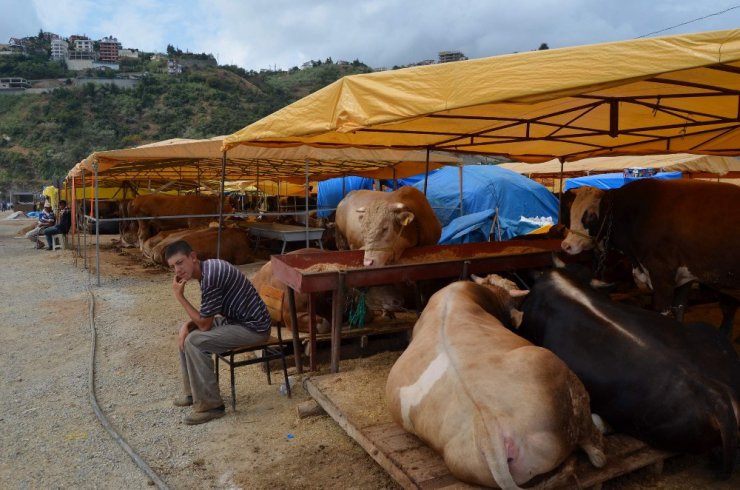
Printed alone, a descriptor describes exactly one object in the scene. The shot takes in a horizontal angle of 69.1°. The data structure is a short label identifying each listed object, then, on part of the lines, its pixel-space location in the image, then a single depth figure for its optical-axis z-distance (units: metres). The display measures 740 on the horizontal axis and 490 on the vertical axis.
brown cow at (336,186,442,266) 5.66
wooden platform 2.89
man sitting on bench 4.44
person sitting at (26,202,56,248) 17.75
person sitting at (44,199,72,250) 16.80
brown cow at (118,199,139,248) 18.03
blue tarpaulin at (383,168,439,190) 20.51
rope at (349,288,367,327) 5.71
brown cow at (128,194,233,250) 15.89
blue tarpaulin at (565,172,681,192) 18.71
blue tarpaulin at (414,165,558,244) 16.59
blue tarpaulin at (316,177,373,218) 22.33
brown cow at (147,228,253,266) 12.49
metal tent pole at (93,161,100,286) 10.49
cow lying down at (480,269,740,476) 3.04
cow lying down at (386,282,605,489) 2.63
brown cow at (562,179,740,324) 5.17
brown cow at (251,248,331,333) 5.94
